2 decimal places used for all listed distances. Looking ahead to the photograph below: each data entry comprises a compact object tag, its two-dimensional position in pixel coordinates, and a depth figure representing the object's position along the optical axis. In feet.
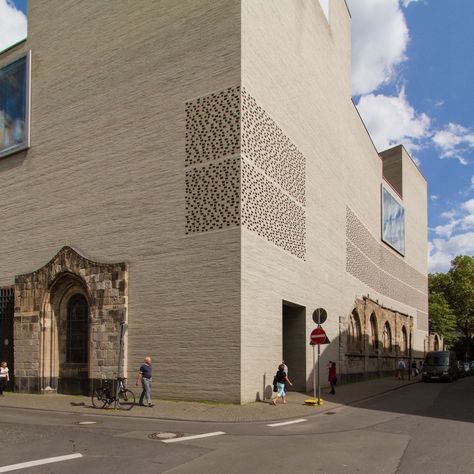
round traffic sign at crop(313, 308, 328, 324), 59.36
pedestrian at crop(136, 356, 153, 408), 56.24
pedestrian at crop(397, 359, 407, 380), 121.90
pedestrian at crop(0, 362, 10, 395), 70.49
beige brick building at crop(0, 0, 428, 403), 63.05
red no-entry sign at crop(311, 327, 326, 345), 57.67
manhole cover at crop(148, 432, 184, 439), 36.68
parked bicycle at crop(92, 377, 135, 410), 55.67
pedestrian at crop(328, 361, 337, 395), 76.59
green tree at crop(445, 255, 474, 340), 251.60
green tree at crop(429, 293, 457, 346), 234.79
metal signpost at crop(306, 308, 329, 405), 57.72
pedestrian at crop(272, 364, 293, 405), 61.26
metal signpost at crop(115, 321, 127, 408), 56.30
